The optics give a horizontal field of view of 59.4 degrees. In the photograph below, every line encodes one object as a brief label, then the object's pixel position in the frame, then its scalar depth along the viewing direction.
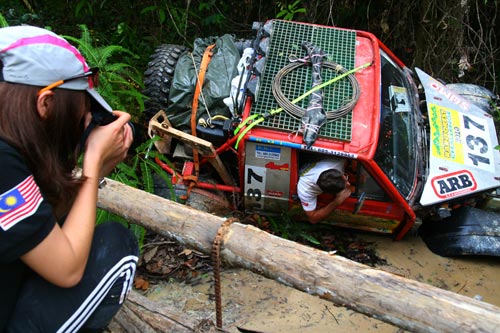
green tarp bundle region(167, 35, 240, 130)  4.00
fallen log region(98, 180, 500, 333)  1.62
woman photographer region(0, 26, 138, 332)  1.24
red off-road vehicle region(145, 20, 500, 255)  3.65
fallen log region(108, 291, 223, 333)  2.39
